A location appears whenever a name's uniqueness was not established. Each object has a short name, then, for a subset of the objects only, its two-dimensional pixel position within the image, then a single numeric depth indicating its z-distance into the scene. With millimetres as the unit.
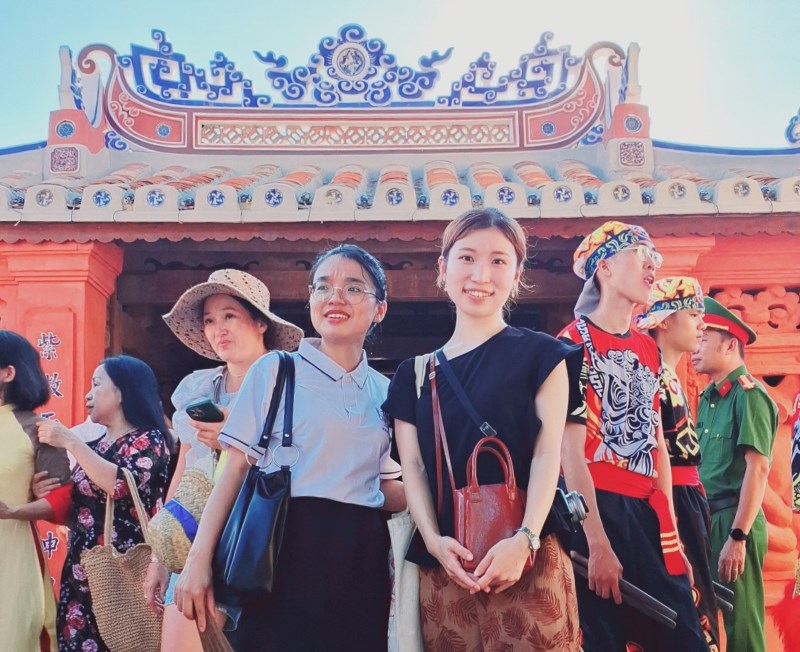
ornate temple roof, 5609
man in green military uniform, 3564
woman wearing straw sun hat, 2676
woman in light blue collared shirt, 2145
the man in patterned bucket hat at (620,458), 2600
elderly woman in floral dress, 3287
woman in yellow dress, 3219
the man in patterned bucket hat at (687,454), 3090
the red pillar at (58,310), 4691
